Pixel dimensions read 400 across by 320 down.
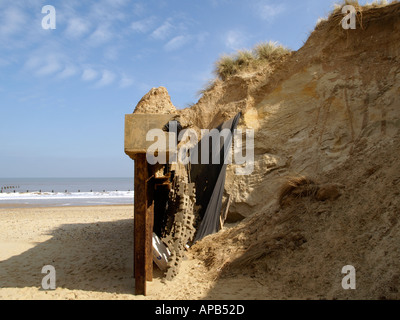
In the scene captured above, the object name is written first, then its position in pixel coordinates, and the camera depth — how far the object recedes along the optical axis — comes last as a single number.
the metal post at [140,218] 5.32
